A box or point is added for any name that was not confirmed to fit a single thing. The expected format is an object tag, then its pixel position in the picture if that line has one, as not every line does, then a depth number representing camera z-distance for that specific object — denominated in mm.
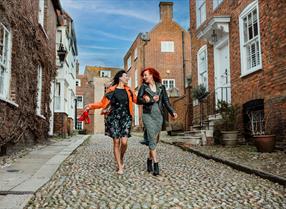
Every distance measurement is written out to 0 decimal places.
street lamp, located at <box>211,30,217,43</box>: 12224
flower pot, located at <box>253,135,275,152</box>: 7980
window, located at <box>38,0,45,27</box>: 12284
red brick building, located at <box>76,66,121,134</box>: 44375
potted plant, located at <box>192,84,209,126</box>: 13000
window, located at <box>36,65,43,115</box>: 12006
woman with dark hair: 5633
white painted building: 17812
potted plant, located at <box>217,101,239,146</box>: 9688
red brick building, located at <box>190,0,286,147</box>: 8555
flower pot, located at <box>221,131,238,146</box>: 9680
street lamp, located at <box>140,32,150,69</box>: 26245
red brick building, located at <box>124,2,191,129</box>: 29531
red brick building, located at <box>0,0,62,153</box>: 7645
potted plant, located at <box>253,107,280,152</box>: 7984
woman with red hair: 5527
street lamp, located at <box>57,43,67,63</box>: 14708
